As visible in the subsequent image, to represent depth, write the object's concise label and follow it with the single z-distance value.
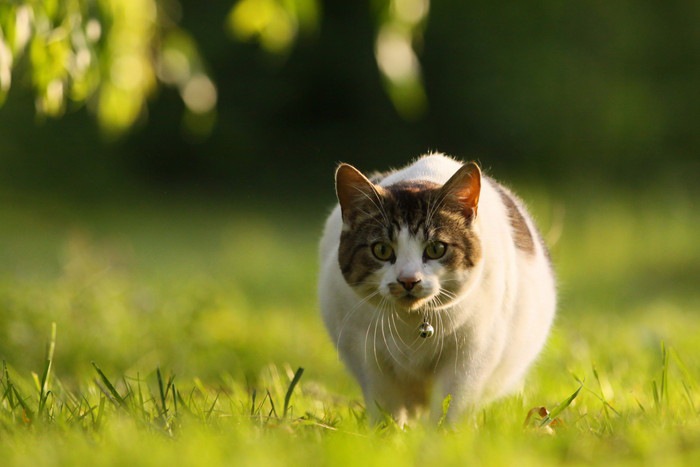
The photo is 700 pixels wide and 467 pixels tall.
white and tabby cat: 5.95
